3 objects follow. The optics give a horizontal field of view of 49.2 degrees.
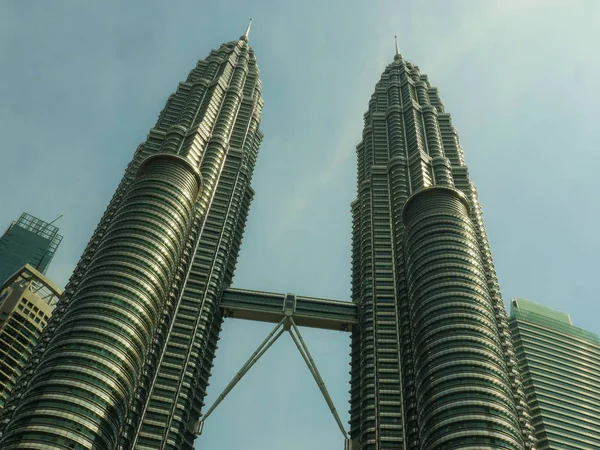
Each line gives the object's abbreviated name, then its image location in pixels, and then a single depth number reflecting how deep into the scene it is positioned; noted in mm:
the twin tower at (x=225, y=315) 110875
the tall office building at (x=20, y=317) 173875
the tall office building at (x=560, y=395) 169250
